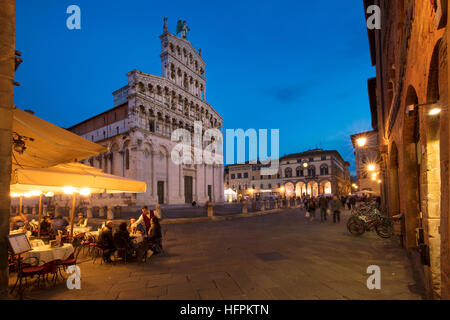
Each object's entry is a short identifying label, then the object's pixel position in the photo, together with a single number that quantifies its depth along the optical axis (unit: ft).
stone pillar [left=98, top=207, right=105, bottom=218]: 62.90
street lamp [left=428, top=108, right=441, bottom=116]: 9.65
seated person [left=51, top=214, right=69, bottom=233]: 28.37
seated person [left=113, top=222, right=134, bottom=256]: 20.98
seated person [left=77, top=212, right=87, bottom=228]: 32.16
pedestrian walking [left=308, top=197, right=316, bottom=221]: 51.80
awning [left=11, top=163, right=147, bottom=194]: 16.26
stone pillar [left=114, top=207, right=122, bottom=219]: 55.72
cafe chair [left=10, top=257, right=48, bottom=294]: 14.82
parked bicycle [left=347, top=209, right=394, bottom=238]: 30.83
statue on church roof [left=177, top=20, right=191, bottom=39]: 123.24
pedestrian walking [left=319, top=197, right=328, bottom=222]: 51.30
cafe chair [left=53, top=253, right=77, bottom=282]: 16.63
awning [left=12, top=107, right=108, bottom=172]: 13.59
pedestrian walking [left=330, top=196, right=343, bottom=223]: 47.24
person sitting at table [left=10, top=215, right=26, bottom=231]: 29.27
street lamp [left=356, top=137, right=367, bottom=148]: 43.89
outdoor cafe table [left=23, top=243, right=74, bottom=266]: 16.01
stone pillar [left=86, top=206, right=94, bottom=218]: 61.16
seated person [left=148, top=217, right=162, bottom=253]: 23.43
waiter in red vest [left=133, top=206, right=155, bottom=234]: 26.28
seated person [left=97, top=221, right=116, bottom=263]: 21.18
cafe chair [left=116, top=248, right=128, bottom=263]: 21.14
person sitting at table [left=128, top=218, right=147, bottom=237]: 26.13
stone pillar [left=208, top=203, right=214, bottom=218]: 56.72
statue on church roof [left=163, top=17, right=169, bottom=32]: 110.63
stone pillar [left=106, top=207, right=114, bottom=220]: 54.22
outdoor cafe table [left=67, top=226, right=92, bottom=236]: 29.01
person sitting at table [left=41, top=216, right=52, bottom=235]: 28.02
